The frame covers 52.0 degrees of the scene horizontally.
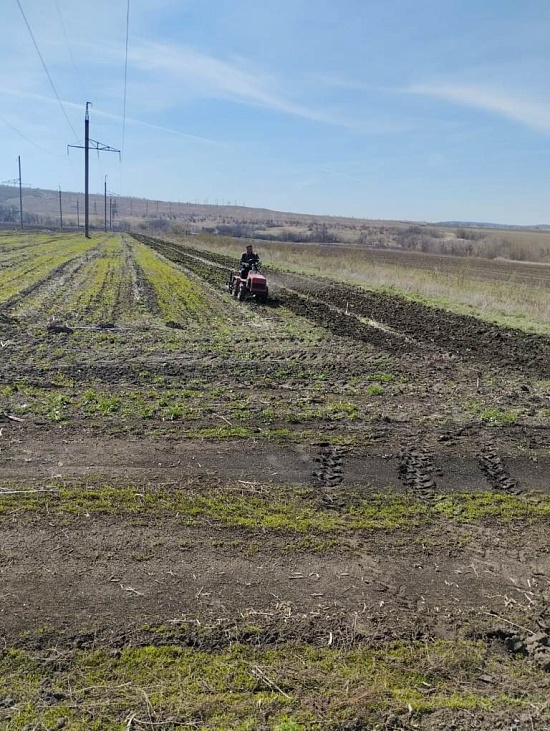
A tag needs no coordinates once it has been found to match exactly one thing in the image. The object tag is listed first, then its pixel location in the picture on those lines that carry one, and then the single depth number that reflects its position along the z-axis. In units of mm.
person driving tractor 17844
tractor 18125
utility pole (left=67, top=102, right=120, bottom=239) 58509
